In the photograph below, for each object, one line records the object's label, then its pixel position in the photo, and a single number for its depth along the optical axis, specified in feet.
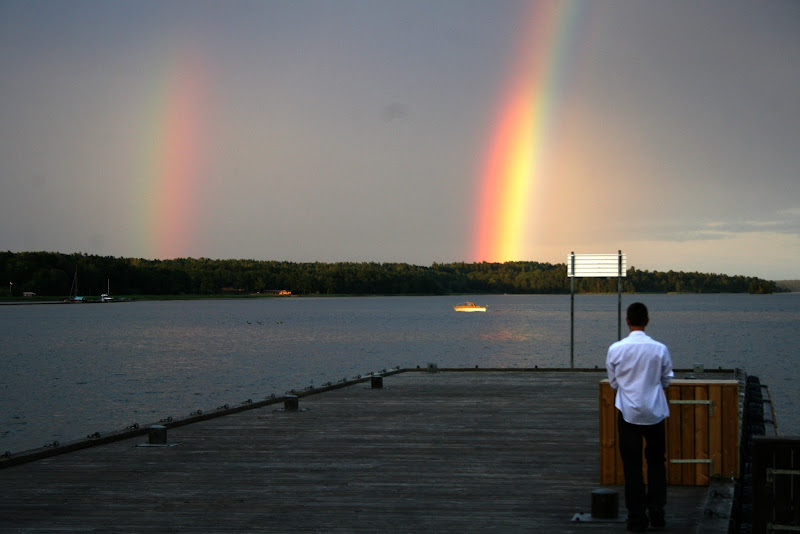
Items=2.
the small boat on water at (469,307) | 626.23
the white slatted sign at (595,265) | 72.54
